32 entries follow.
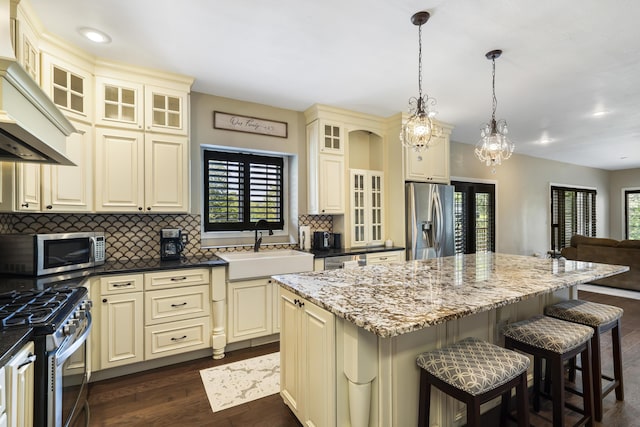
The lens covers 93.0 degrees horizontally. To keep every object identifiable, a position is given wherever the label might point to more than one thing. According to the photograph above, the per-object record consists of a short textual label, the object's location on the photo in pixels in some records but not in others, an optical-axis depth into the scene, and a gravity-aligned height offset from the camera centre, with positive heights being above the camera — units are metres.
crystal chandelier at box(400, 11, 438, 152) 2.33 +0.68
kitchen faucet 3.61 -0.15
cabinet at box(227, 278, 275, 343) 2.96 -0.93
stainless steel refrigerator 4.03 -0.06
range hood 1.13 +0.45
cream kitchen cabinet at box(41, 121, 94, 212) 2.36 +0.30
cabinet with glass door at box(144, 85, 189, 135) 2.87 +1.03
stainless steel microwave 2.13 -0.26
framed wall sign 3.49 +1.10
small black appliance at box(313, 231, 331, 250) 3.84 -0.31
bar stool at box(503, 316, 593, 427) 1.65 -0.74
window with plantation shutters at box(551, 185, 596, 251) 7.62 +0.02
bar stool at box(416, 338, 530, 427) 1.30 -0.71
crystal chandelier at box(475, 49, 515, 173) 2.76 +0.64
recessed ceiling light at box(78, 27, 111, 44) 2.24 +1.37
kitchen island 1.37 -0.61
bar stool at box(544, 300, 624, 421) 1.97 -0.75
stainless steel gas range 1.30 -0.58
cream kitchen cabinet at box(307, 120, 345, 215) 3.80 +0.55
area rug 2.24 -1.35
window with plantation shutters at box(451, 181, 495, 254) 5.55 -0.04
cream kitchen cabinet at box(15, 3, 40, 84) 1.90 +1.17
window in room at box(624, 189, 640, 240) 8.75 +0.02
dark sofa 4.99 -0.71
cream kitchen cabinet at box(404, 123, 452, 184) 4.12 +0.75
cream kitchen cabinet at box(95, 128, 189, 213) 2.68 +0.42
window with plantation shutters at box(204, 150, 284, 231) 3.57 +0.32
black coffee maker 2.96 -0.27
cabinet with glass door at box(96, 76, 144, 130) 2.67 +1.03
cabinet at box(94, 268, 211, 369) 2.46 -0.86
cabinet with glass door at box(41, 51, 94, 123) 2.32 +1.09
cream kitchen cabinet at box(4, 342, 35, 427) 1.09 -0.65
